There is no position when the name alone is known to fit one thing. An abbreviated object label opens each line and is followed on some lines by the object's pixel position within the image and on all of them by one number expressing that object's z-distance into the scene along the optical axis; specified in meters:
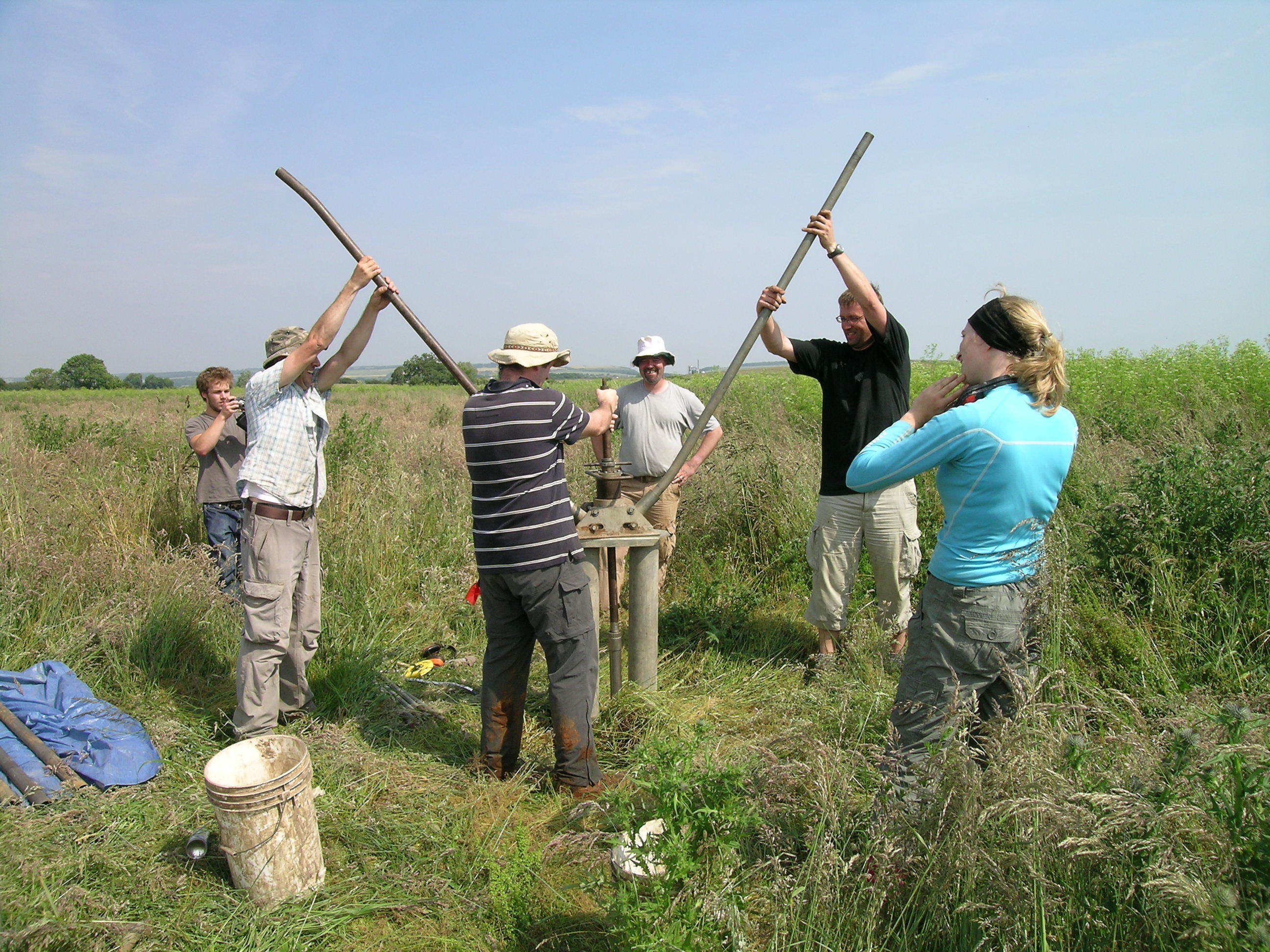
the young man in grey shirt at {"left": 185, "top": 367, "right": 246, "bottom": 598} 5.21
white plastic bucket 2.59
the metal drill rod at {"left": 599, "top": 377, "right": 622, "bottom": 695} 3.96
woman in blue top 2.33
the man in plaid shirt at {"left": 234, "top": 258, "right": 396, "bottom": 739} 3.47
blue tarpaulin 3.21
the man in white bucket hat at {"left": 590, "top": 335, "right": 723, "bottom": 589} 5.53
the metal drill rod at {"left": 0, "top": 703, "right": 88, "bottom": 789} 3.12
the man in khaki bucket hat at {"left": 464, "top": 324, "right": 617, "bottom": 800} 3.18
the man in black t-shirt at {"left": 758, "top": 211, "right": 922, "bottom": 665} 4.27
